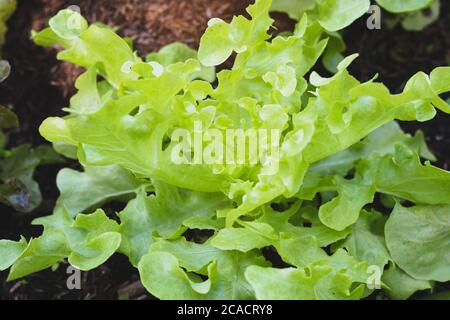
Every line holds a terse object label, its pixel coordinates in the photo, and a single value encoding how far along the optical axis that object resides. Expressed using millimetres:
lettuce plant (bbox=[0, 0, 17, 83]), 639
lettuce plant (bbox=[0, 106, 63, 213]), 600
